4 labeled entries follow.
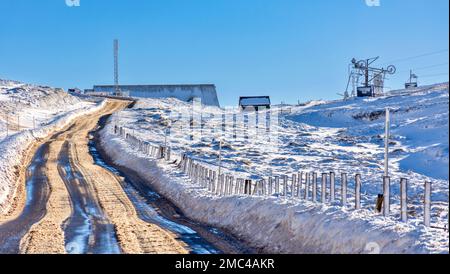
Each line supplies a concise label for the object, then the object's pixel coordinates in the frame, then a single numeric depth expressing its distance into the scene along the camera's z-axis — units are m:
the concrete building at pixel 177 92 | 131.25
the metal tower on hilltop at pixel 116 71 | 133.50
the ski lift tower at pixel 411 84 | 122.69
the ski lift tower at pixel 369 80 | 98.88
